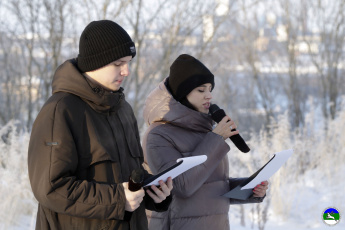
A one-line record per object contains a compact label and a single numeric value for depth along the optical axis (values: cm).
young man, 371
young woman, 449
